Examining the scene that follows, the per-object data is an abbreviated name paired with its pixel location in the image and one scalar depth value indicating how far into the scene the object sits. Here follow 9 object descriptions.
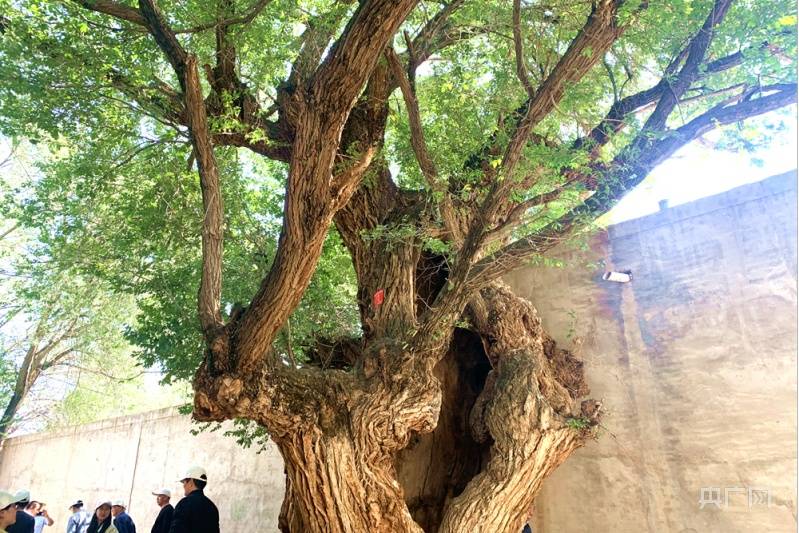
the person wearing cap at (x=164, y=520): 5.20
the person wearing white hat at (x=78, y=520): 8.01
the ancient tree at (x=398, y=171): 3.97
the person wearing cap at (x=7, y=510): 4.21
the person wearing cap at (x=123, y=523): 6.32
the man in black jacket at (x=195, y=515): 4.45
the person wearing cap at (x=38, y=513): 8.05
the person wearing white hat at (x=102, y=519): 6.54
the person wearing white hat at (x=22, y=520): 4.88
